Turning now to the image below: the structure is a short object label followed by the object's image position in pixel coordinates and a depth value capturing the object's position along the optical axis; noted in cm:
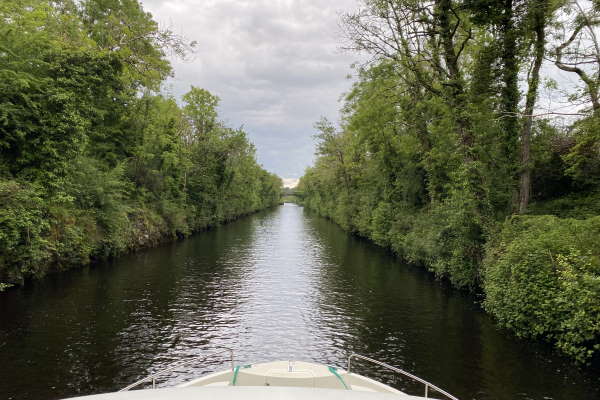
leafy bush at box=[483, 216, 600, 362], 1000
